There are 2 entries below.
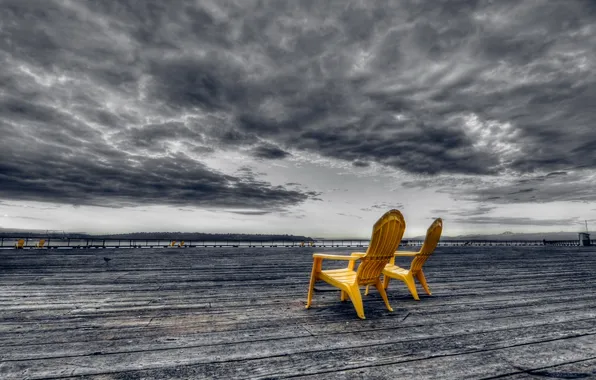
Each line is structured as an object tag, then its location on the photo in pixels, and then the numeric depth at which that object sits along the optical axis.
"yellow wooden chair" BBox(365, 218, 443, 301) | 4.39
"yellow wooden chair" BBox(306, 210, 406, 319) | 3.53
